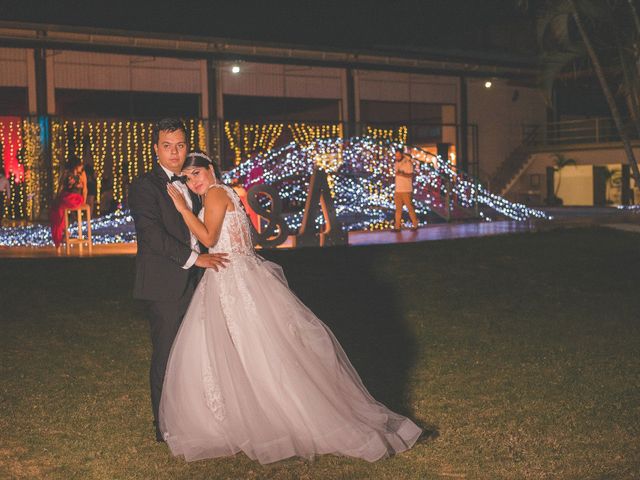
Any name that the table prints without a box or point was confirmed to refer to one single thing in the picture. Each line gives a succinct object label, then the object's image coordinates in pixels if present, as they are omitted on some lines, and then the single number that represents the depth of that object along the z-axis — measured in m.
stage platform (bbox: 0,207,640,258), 16.40
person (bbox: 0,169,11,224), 23.61
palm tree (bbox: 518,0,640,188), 15.89
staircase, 37.23
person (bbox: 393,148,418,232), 19.39
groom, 5.56
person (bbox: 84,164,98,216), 24.19
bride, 5.35
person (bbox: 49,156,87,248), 16.72
